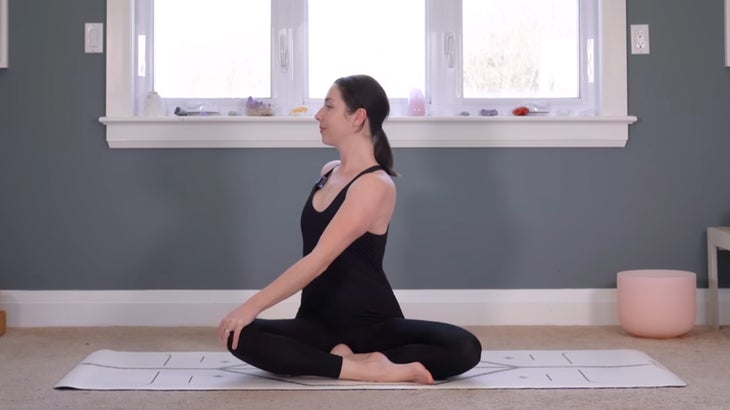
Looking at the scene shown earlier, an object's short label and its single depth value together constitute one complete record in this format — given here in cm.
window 386
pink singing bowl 343
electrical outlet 379
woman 257
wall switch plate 377
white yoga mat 261
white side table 367
